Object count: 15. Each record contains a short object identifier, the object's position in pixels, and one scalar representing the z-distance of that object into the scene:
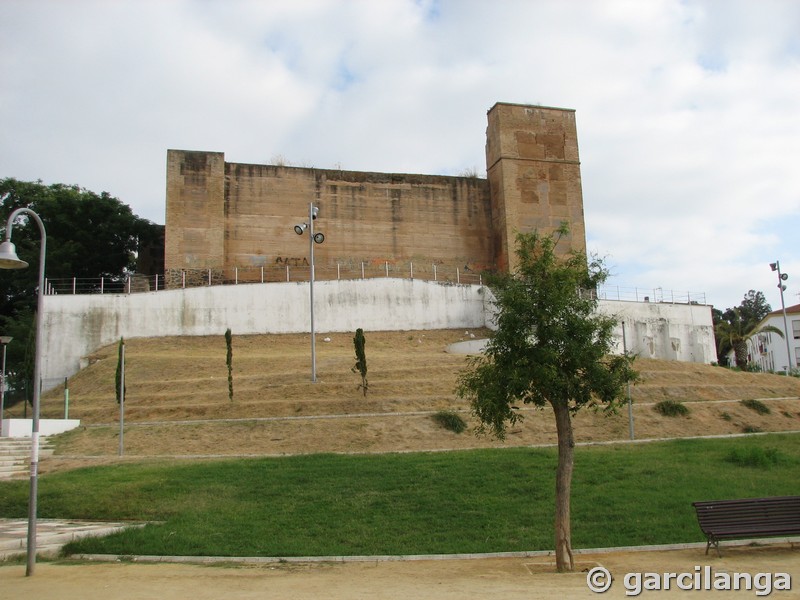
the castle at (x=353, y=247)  29.39
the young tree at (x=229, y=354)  20.05
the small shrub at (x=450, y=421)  18.22
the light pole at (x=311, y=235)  21.83
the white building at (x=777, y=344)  55.12
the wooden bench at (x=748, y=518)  9.45
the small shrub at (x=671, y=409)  20.42
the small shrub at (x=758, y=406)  21.59
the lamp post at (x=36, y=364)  8.74
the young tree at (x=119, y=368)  18.37
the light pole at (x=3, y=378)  20.75
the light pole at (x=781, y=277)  32.53
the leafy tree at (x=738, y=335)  37.97
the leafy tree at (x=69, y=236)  34.34
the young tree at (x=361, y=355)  20.61
